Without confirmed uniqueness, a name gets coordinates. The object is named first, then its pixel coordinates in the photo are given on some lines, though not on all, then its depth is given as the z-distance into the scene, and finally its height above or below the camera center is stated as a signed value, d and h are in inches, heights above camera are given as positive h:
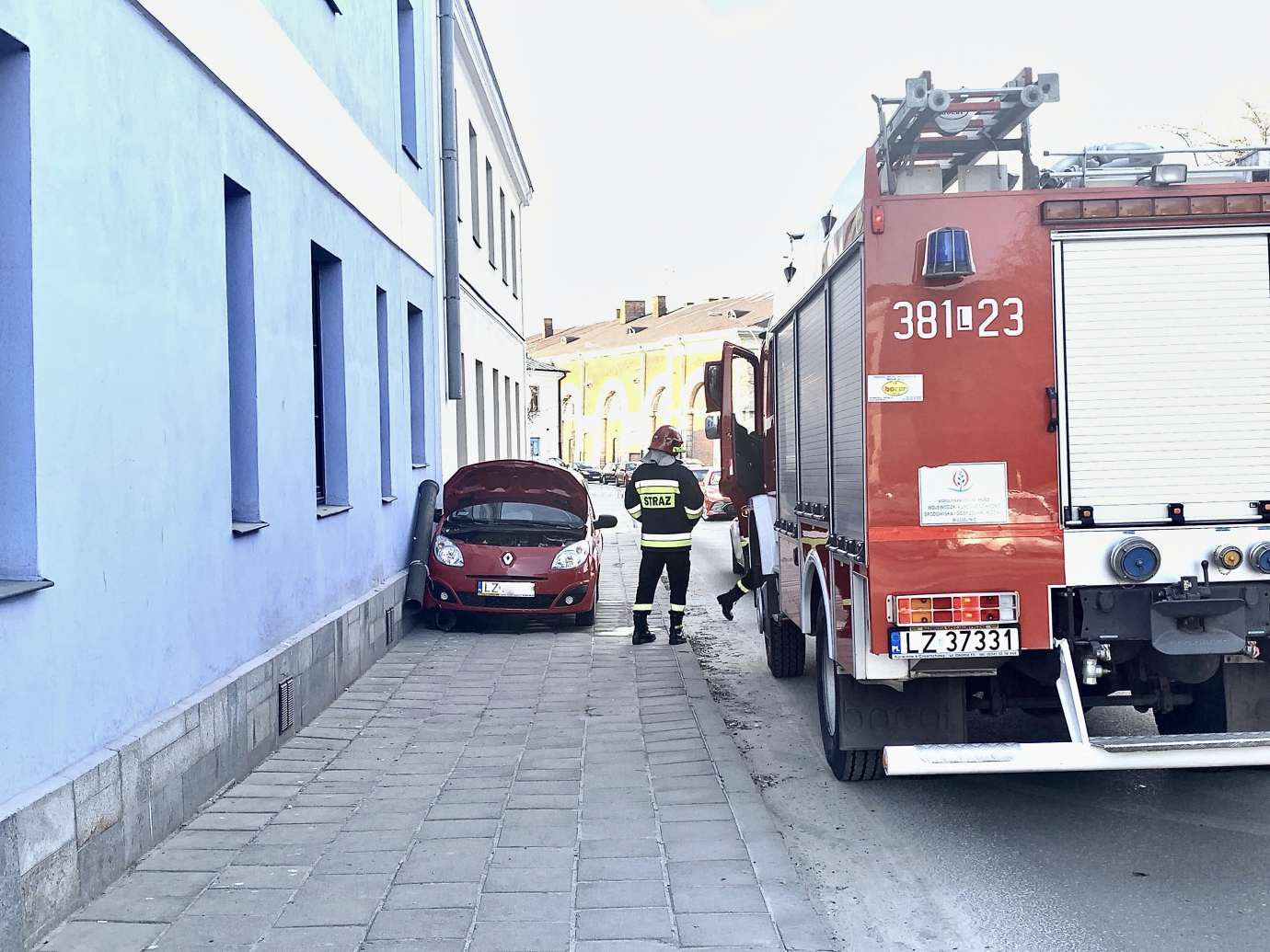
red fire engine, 213.8 +4.6
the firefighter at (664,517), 468.4 -17.3
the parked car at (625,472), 2593.5 -8.2
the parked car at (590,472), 2960.1 -8.0
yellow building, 2733.8 +208.1
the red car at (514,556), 487.2 -31.1
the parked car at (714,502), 1149.7 -31.4
